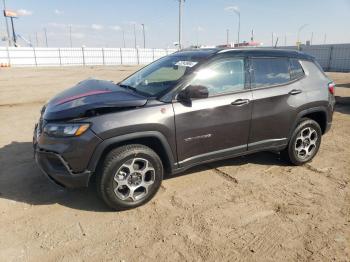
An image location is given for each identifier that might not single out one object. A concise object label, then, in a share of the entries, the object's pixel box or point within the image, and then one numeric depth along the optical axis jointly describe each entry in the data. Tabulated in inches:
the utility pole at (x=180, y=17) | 1182.4
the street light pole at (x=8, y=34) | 1904.8
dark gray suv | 129.2
